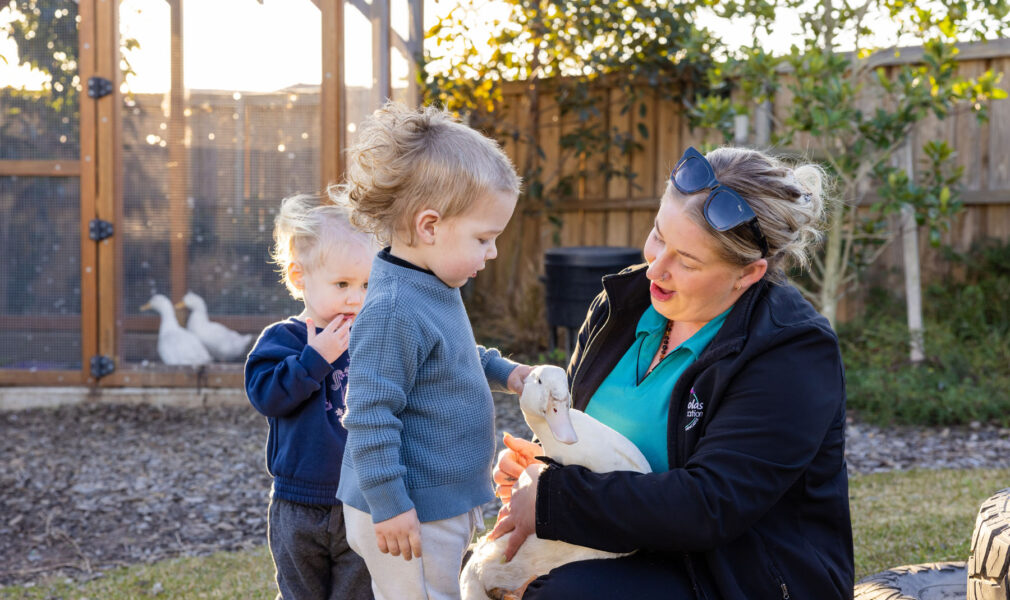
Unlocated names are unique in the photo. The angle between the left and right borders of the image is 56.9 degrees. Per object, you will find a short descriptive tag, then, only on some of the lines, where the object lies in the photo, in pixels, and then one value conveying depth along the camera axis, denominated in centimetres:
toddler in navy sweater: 229
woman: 181
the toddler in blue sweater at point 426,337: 189
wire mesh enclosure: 582
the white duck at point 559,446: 189
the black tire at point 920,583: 238
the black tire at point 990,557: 189
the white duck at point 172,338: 596
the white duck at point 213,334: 596
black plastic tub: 640
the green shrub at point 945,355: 551
